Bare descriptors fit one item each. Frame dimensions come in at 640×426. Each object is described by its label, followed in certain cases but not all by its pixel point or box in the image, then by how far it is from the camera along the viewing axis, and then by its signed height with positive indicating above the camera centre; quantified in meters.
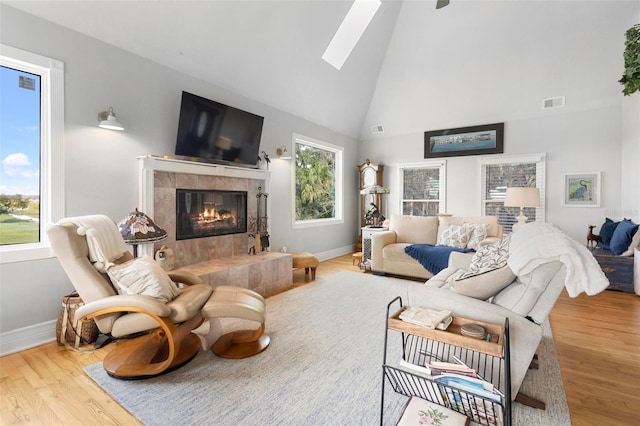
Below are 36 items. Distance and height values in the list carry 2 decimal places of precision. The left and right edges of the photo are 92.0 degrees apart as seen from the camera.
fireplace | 3.62 -0.03
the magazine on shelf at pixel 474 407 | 1.49 -0.97
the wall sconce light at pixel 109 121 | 2.82 +0.82
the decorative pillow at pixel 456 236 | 4.40 -0.35
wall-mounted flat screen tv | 3.51 +0.98
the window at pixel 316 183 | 5.62 +0.56
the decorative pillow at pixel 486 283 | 1.84 -0.44
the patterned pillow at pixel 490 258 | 1.93 -0.32
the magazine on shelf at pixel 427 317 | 1.64 -0.59
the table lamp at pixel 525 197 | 4.67 +0.23
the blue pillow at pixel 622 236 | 3.97 -0.32
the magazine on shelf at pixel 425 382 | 1.58 -0.89
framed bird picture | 4.90 +0.37
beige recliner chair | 1.96 -0.65
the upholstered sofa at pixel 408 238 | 4.52 -0.42
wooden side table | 3.93 -0.74
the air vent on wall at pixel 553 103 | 5.03 +1.80
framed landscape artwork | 5.66 +1.37
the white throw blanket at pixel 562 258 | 1.51 -0.24
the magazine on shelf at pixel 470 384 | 1.41 -0.82
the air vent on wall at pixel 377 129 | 6.73 +1.80
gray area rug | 1.69 -1.12
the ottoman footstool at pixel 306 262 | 4.56 -0.77
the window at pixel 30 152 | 2.52 +0.48
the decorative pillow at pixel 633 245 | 3.85 -0.40
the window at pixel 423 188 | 6.30 +0.49
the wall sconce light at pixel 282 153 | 4.98 +0.93
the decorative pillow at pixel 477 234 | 4.30 -0.32
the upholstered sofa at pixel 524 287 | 1.56 -0.44
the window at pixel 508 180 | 5.38 +0.57
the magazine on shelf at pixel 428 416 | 1.47 -1.00
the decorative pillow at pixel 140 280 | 2.08 -0.48
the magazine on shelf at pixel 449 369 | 1.51 -0.79
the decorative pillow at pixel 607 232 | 4.38 -0.28
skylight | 4.55 +2.77
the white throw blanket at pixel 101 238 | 2.14 -0.21
